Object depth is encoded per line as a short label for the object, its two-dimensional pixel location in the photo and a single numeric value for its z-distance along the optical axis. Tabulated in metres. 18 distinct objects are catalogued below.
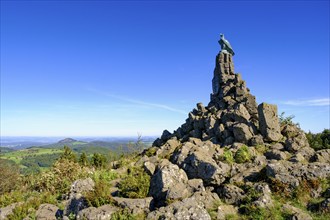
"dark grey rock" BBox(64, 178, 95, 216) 14.37
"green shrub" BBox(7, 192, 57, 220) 15.58
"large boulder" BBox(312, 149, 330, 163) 18.62
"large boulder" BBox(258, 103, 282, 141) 26.34
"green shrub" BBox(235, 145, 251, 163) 20.38
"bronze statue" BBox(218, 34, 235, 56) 41.40
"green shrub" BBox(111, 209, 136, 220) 12.52
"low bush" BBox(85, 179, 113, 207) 14.09
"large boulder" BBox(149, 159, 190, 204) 14.08
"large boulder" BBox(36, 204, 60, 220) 15.08
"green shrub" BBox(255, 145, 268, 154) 23.75
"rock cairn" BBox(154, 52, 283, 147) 27.22
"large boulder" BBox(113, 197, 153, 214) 13.39
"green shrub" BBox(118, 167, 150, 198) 14.92
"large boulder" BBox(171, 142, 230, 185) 16.32
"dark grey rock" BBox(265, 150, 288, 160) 19.81
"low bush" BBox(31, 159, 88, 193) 20.99
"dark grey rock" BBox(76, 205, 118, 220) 12.72
